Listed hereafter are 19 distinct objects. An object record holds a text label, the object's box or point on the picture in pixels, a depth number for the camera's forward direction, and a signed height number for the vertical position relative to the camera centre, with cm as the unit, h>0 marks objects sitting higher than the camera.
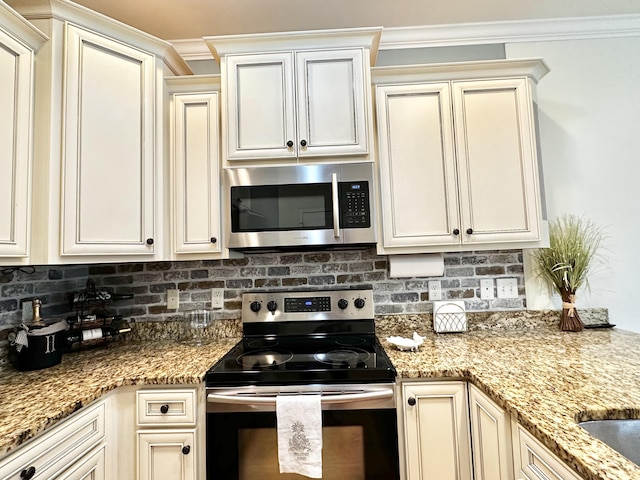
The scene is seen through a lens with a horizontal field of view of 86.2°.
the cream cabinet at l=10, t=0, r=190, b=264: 142 +59
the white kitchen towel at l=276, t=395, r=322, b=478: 133 -68
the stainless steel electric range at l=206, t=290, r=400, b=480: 136 -63
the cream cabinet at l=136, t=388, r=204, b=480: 136 -67
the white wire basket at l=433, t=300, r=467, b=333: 194 -35
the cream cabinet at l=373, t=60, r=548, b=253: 175 +51
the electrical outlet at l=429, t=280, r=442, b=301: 204 -20
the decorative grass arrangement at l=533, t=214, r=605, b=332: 188 -4
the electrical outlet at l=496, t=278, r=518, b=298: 202 -19
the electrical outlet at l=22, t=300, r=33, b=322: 161 -19
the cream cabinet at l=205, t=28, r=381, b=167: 174 +85
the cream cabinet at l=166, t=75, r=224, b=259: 179 +51
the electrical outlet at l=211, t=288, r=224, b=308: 208 -20
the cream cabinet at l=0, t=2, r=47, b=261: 127 +55
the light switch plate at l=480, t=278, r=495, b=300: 203 -21
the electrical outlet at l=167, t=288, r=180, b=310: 207 -20
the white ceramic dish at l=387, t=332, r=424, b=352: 163 -41
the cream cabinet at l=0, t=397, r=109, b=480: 96 -58
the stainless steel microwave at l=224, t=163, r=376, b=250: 172 +28
